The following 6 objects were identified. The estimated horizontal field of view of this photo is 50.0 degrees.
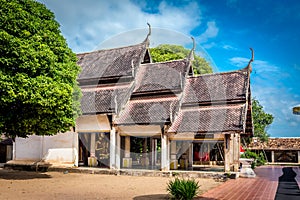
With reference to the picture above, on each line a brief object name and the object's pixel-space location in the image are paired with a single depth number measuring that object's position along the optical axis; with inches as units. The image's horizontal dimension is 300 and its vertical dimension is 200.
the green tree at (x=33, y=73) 511.2
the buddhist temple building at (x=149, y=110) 704.2
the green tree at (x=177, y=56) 1239.9
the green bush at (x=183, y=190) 370.6
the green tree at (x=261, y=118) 1478.8
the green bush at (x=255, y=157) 1165.4
